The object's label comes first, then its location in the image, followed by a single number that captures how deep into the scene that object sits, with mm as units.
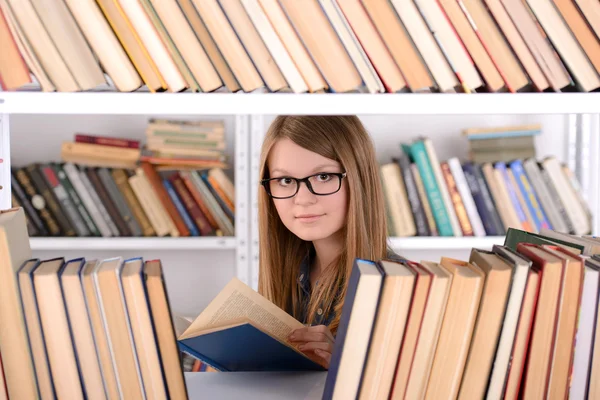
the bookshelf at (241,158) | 2453
